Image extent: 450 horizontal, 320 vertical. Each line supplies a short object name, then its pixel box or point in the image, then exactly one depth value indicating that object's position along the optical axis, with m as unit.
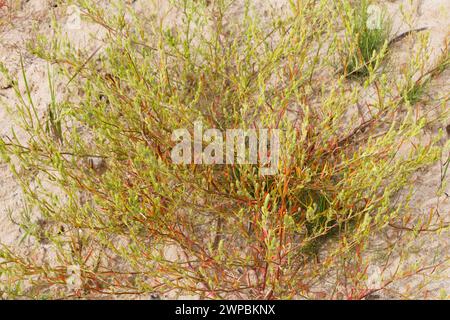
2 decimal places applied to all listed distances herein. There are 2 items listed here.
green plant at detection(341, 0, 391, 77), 2.98
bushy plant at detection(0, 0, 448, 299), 2.30
